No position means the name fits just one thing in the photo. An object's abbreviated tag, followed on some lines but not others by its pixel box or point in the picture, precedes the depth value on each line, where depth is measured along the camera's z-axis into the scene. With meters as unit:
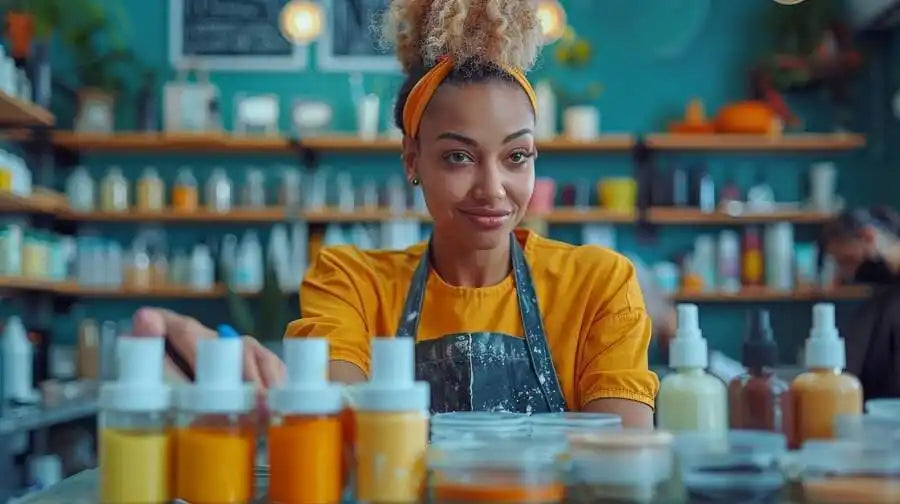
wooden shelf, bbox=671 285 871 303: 5.07
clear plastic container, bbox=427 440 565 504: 0.83
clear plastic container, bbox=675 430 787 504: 0.85
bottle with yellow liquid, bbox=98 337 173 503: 0.84
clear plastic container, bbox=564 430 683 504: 0.85
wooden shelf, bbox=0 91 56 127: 4.15
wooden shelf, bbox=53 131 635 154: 5.14
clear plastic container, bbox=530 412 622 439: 1.00
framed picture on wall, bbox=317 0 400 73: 5.51
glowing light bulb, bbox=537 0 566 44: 4.48
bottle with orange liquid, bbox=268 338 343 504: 0.85
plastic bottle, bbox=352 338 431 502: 0.85
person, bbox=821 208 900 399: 3.09
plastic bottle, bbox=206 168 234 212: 5.22
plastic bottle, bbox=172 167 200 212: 5.22
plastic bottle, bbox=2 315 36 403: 4.04
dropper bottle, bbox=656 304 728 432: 1.00
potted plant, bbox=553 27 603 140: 5.16
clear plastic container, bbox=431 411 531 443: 1.03
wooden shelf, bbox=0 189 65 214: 4.32
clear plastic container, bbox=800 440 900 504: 0.80
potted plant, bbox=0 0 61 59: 4.53
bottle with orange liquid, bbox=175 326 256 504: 0.85
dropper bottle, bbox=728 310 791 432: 1.03
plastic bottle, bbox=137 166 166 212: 5.23
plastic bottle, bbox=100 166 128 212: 5.23
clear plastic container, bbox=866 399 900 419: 1.04
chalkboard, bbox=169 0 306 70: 5.49
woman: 1.37
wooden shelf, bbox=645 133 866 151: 5.11
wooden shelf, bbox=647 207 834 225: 5.11
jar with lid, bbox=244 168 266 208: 5.25
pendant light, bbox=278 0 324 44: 5.07
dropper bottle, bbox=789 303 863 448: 1.01
